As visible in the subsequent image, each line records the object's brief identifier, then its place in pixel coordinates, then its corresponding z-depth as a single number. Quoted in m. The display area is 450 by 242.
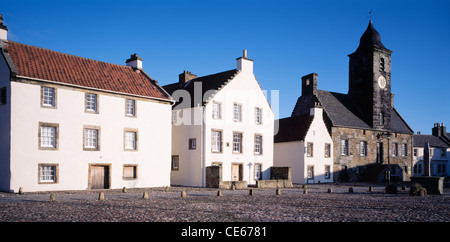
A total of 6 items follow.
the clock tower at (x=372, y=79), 53.72
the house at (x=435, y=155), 67.88
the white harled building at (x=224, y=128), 35.38
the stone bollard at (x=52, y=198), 19.45
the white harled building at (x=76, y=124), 26.12
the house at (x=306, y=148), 42.84
